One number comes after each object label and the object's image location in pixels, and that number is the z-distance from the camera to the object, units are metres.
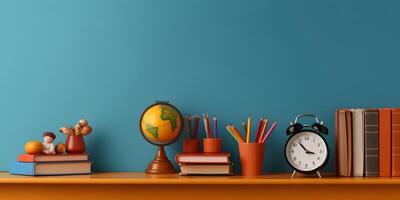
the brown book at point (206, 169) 2.08
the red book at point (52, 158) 2.10
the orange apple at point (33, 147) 2.13
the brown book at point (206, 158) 2.07
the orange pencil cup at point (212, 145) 2.16
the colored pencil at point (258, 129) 2.17
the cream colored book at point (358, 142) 2.04
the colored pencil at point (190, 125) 2.24
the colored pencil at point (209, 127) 2.20
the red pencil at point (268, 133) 2.15
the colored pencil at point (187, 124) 2.24
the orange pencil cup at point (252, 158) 2.11
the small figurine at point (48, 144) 2.17
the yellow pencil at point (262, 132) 2.15
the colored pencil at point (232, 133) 2.15
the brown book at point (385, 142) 2.03
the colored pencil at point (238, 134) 2.14
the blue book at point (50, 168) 2.10
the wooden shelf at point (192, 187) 1.94
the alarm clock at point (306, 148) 2.04
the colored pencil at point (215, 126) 2.22
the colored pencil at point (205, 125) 2.20
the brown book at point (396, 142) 2.02
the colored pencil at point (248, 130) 2.14
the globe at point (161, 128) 2.13
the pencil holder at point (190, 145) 2.20
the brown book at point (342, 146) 2.05
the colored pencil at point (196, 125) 2.24
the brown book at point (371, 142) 2.03
